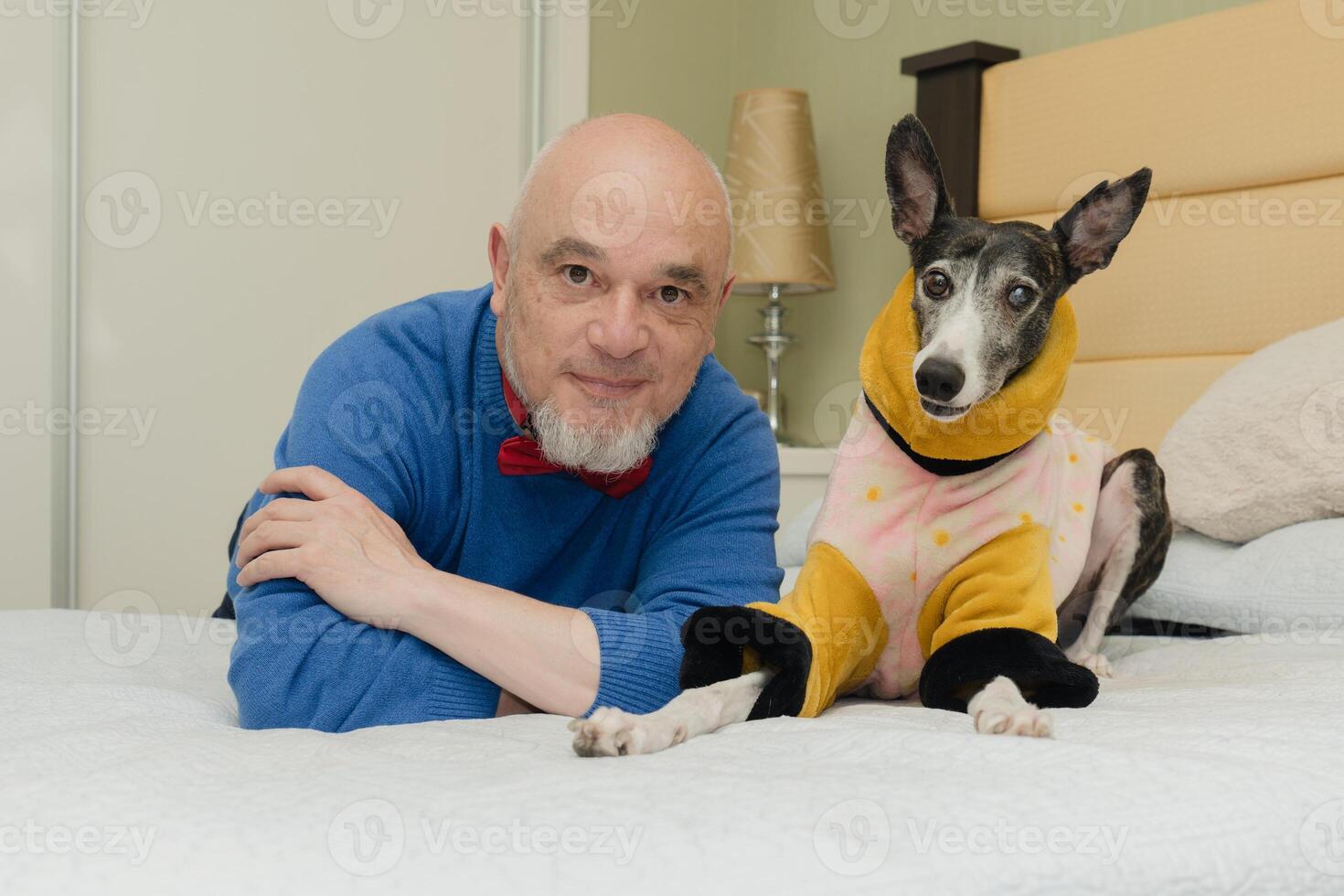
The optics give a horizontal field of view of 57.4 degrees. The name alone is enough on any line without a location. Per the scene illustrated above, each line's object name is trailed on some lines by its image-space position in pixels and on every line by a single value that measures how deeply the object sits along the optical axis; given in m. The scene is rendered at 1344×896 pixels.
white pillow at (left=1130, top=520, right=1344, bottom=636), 1.80
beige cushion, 1.99
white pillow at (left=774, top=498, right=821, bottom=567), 2.51
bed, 0.73
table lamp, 3.65
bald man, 1.28
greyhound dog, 1.29
